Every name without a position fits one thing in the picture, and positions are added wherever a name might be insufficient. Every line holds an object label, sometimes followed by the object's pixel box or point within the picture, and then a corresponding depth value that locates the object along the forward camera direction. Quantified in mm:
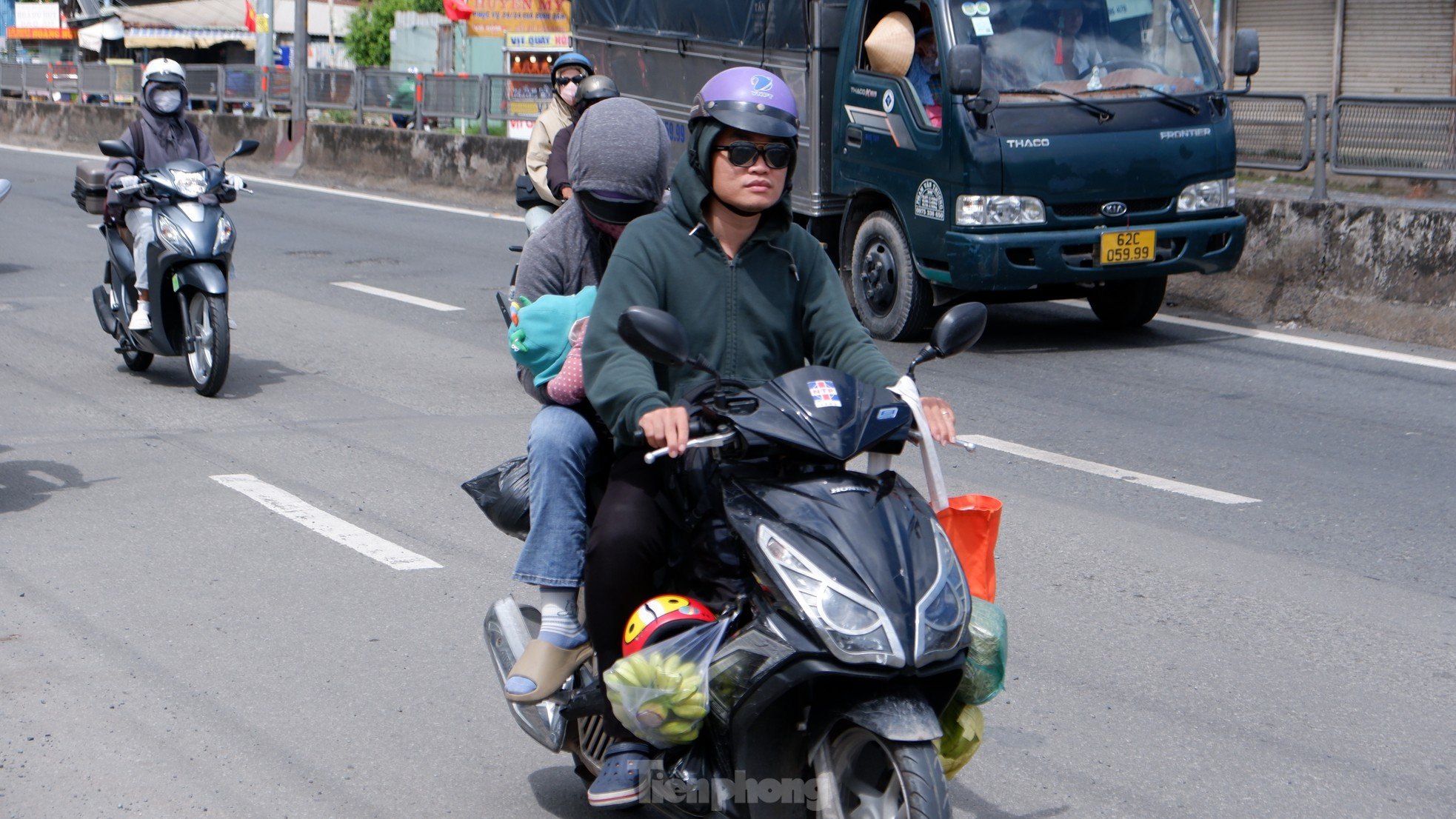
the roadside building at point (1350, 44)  19438
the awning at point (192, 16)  47344
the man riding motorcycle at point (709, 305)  3326
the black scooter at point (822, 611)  2855
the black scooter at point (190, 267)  9031
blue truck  10102
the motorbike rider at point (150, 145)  9234
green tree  54406
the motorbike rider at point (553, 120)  9602
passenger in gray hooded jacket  3529
